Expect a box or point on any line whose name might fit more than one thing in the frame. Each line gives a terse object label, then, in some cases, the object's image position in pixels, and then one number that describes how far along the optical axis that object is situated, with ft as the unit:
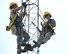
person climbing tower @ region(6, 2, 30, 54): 55.31
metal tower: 57.84
